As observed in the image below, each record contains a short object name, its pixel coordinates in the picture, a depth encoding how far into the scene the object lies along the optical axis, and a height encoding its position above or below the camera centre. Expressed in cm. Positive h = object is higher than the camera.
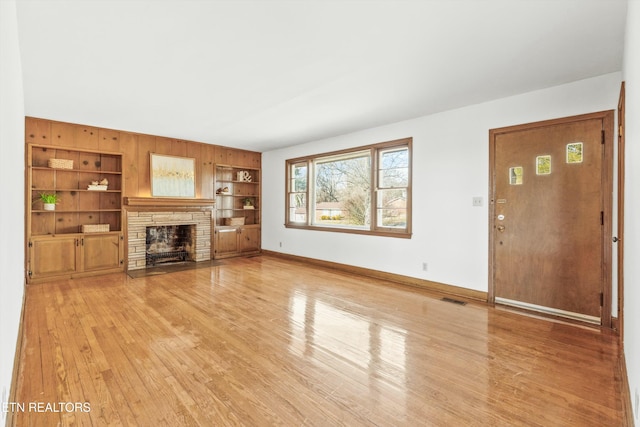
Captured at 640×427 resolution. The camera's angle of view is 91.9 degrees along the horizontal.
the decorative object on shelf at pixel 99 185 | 541 +45
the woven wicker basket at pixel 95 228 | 526 -30
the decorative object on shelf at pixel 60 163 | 497 +77
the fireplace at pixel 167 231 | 579 -41
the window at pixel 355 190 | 511 +40
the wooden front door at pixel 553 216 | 326 -4
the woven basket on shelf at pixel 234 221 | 735 -23
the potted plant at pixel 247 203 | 773 +21
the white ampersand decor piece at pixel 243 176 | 759 +87
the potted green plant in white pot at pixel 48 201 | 490 +15
